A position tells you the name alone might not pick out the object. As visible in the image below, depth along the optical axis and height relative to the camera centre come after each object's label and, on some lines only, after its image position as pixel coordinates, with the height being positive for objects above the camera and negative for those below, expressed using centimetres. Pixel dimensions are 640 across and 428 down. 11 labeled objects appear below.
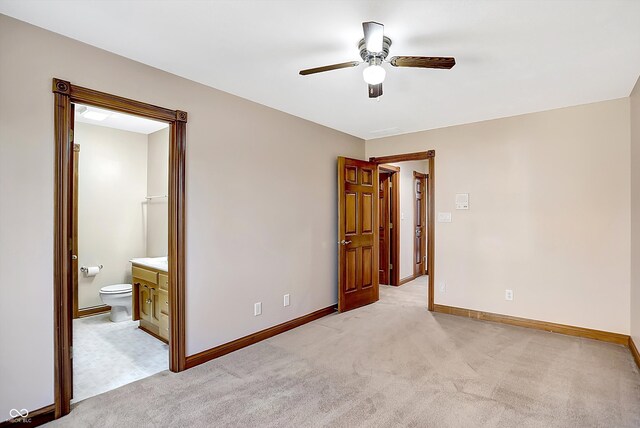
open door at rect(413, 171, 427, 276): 670 -17
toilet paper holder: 415 -66
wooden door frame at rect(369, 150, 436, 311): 432 -12
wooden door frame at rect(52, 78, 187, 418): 208 -2
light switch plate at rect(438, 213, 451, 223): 423 -4
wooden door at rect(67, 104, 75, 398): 215 +17
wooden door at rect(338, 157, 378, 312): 427 -25
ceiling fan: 179 +93
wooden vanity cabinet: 328 -89
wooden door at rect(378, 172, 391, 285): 594 -27
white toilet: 381 -97
